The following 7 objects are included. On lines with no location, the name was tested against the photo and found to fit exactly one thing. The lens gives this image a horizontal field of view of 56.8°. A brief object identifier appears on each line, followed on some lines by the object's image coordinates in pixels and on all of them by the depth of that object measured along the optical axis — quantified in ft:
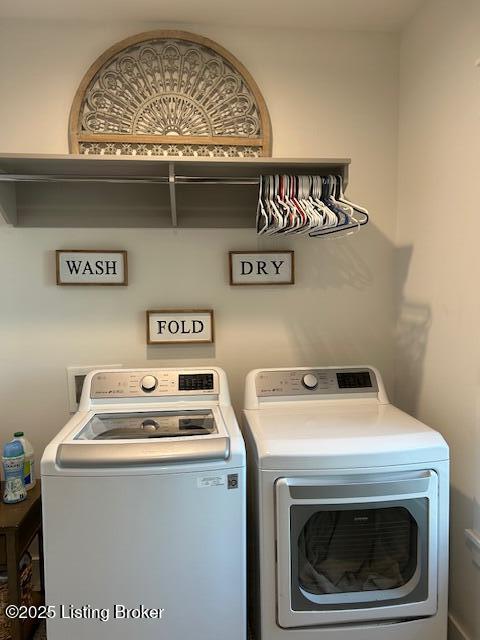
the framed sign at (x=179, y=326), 6.62
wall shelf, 5.73
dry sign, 6.67
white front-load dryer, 4.56
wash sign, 6.43
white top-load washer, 4.27
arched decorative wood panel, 6.31
